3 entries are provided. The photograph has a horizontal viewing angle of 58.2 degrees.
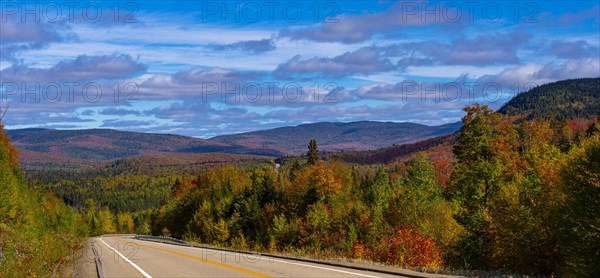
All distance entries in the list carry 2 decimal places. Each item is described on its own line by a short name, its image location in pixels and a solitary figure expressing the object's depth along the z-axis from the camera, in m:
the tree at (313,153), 115.31
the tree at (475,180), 44.28
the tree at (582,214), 30.58
